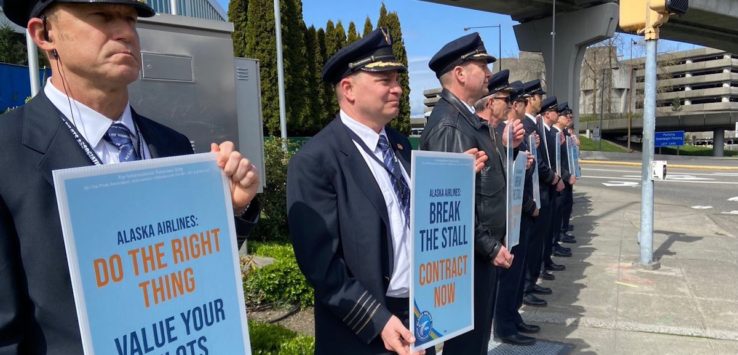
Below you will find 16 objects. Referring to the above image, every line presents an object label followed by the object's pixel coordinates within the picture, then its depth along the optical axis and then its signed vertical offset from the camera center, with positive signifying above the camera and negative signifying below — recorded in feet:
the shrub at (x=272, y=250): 18.19 -4.37
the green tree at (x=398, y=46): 88.99 +14.27
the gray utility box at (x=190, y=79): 14.32 +1.71
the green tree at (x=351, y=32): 87.41 +16.63
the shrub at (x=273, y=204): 23.07 -3.16
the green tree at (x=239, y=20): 70.49 +15.95
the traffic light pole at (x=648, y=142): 19.62 -0.96
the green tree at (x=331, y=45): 83.16 +14.00
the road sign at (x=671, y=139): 111.58 -5.00
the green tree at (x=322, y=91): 80.23 +6.45
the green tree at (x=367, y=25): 88.17 +17.88
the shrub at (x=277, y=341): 10.48 -4.44
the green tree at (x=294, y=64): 68.95 +9.57
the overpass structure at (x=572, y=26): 72.54 +14.96
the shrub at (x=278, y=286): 15.01 -4.48
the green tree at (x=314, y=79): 78.64 +8.06
